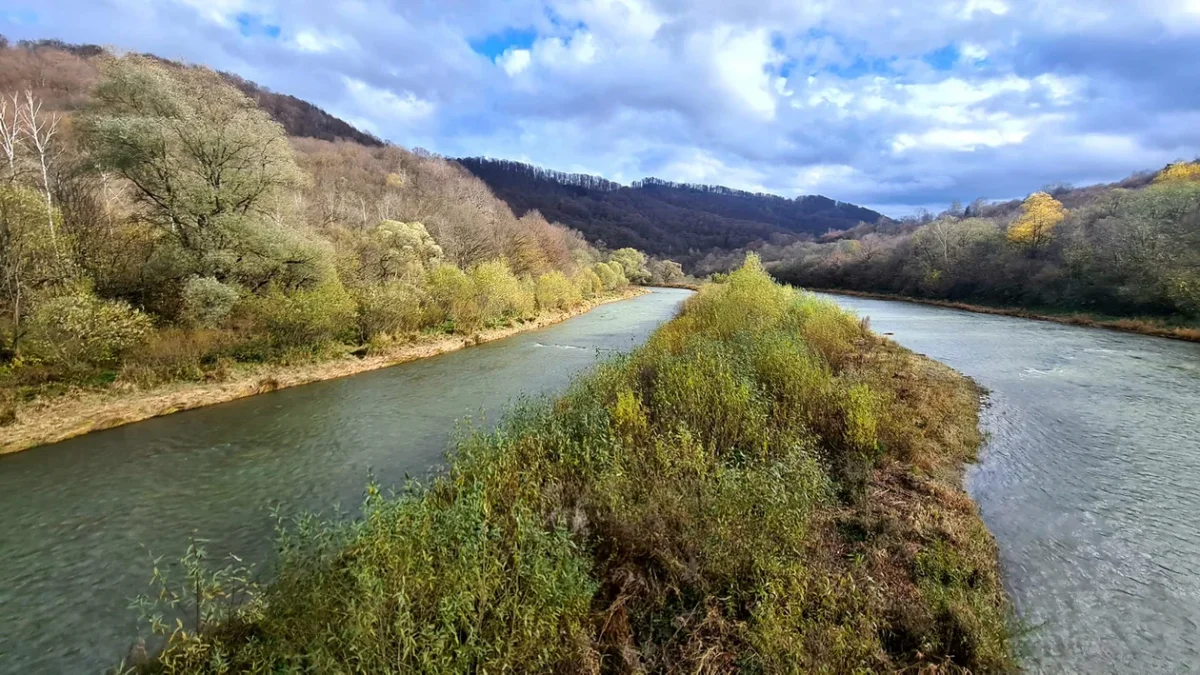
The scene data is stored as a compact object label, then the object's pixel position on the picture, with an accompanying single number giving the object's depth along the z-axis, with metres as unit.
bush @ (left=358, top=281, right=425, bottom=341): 24.83
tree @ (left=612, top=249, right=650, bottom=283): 102.44
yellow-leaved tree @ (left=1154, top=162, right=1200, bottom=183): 52.22
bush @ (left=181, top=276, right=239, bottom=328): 18.66
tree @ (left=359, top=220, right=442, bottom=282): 31.75
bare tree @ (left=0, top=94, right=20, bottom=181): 16.52
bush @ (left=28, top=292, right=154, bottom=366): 14.35
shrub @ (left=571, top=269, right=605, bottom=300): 59.30
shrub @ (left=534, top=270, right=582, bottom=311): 44.00
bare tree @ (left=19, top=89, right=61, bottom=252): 17.19
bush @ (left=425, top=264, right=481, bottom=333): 30.44
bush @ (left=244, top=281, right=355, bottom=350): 20.58
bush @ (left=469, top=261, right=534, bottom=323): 33.56
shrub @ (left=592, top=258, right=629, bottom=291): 74.81
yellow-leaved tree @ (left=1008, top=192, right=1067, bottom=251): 50.86
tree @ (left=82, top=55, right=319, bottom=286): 18.16
